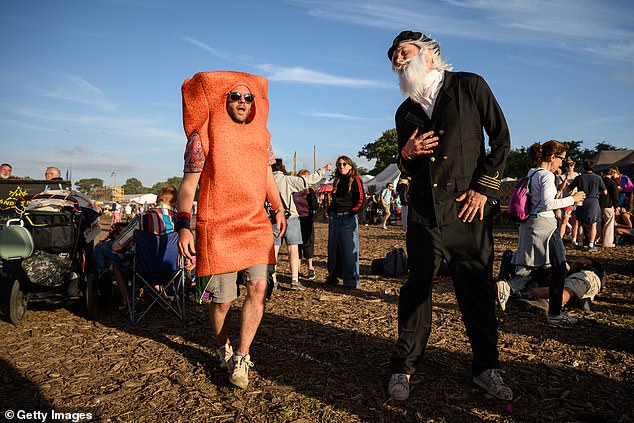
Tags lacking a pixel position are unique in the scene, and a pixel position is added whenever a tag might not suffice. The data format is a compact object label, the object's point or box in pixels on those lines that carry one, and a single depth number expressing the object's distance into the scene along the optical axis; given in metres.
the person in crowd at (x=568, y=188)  11.64
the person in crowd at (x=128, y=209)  41.25
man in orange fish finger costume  3.29
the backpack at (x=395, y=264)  8.61
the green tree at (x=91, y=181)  158.93
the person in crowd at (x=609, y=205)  11.79
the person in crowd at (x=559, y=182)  11.78
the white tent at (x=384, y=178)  31.67
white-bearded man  3.11
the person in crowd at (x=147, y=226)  5.47
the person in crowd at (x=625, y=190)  13.79
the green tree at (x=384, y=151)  63.97
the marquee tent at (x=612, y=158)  25.48
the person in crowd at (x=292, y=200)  7.18
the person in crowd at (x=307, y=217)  8.29
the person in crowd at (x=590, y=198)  11.01
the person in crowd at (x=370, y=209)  27.81
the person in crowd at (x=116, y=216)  21.25
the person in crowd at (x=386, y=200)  22.55
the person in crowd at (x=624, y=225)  12.89
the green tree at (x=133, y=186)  155.95
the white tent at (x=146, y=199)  44.62
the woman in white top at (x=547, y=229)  4.94
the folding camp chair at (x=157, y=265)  5.38
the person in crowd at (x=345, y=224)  7.53
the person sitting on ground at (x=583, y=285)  5.70
